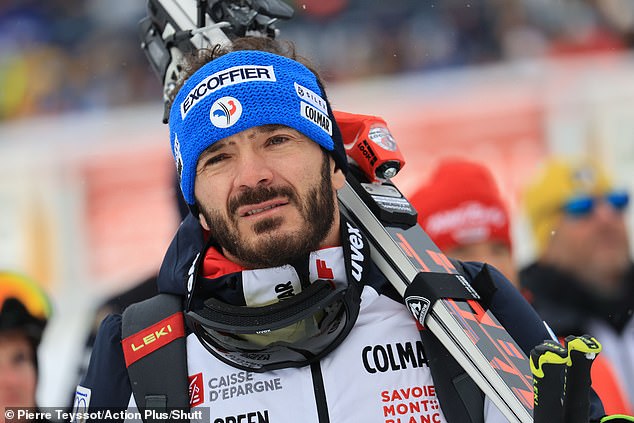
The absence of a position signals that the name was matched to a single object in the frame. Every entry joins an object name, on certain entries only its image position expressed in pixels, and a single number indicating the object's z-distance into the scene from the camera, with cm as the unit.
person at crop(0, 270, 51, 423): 731
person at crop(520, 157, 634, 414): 990
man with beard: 521
